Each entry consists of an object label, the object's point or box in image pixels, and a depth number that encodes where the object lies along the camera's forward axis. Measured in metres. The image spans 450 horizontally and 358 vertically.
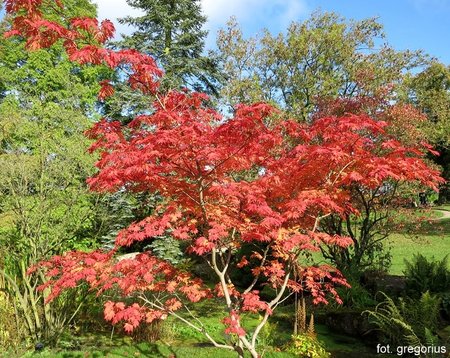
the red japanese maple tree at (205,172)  4.40
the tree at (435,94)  20.14
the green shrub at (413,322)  6.36
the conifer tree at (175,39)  17.64
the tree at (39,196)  6.92
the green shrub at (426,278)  8.55
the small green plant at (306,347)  6.20
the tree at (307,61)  16.78
